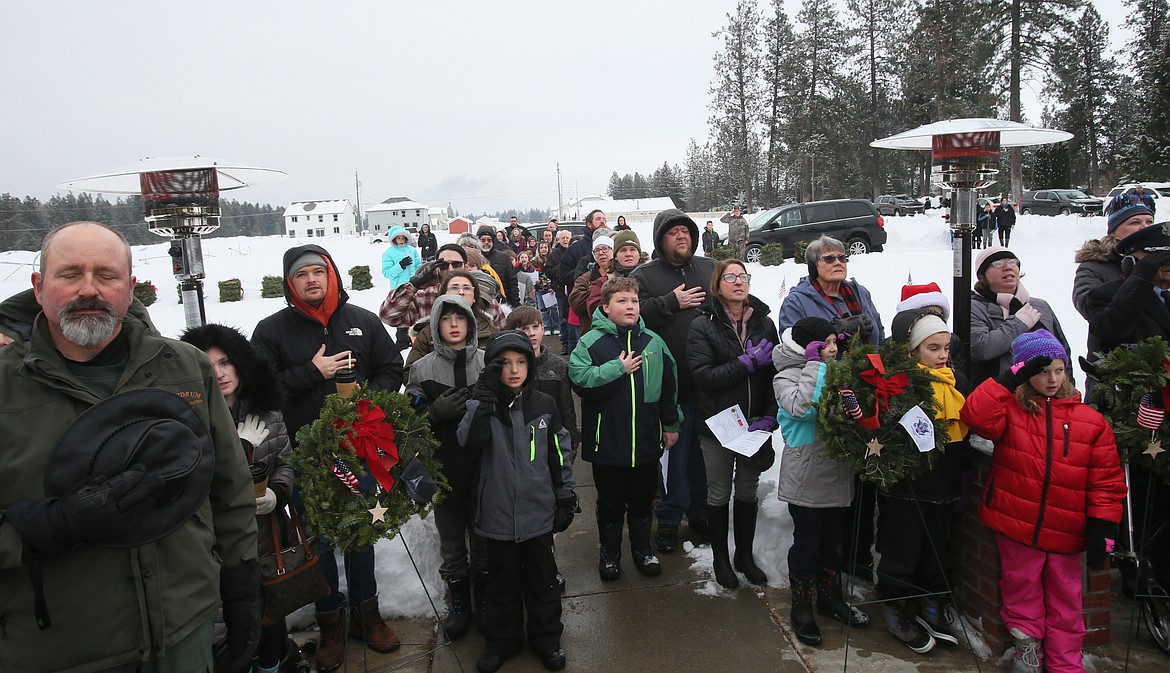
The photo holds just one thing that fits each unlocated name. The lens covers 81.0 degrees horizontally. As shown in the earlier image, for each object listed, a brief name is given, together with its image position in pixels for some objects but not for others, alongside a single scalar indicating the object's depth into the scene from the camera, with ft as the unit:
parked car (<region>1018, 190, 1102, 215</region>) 103.07
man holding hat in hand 6.31
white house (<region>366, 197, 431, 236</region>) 309.22
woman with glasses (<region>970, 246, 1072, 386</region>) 13.29
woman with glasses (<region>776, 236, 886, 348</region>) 13.50
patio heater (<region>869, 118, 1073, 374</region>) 14.19
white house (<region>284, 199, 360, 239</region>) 284.41
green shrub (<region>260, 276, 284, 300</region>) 66.90
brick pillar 11.19
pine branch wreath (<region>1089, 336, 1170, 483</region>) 11.06
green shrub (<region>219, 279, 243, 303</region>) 66.13
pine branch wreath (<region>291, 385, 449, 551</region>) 9.88
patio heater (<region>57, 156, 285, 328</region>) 14.24
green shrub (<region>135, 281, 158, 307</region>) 59.93
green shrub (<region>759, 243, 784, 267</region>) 63.62
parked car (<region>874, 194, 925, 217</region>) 128.06
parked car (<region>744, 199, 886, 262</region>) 67.46
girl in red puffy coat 10.25
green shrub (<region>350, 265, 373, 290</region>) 69.97
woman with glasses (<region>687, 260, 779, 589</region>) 13.55
